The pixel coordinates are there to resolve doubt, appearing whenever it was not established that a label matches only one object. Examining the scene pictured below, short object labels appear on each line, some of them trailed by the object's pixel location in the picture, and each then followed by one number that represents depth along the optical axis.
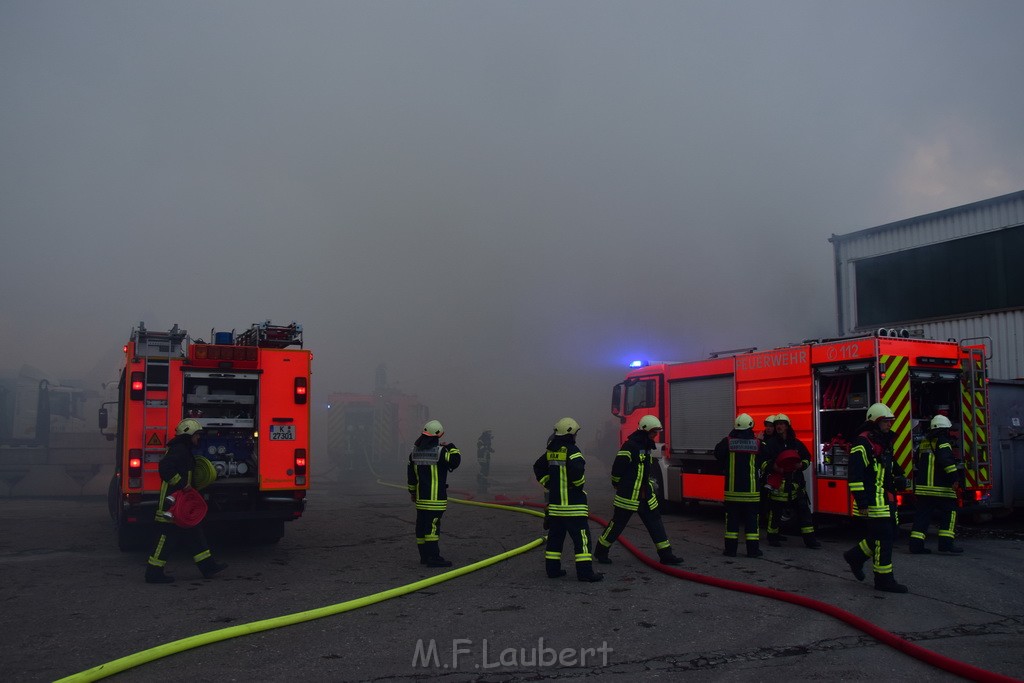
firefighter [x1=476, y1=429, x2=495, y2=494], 20.05
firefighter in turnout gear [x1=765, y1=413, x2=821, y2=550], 9.66
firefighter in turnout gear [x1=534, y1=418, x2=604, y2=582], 7.56
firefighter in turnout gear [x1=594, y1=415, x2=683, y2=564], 7.96
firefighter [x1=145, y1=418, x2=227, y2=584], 7.65
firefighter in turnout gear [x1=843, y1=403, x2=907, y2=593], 6.90
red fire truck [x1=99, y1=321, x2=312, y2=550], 8.85
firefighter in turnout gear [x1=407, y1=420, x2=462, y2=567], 8.36
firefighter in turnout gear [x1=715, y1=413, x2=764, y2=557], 8.82
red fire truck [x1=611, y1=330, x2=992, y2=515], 9.89
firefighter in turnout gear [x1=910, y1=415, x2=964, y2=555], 8.91
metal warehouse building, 14.48
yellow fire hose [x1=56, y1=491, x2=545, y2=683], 4.52
